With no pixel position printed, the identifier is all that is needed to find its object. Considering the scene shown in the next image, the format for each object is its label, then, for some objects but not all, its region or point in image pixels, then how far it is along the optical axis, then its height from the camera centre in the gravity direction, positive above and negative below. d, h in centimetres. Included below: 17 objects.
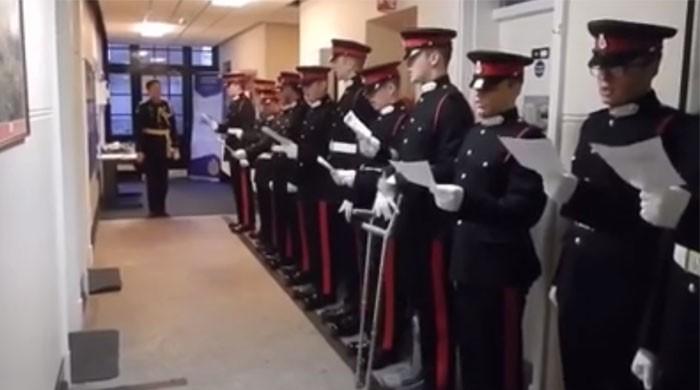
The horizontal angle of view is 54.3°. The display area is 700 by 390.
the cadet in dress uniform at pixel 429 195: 311 -43
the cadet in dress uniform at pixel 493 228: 254 -49
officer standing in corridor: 848 -57
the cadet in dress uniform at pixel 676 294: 162 -47
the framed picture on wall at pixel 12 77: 187 +5
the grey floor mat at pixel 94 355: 355 -139
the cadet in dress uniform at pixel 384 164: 362 -35
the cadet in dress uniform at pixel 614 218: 204 -35
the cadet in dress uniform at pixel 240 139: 740 -44
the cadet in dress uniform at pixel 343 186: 425 -53
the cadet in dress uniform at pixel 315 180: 470 -56
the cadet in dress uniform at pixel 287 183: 546 -68
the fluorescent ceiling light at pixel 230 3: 801 +113
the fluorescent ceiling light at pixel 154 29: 1063 +112
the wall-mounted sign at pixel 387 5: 504 +70
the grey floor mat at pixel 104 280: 525 -145
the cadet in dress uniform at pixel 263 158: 626 -56
